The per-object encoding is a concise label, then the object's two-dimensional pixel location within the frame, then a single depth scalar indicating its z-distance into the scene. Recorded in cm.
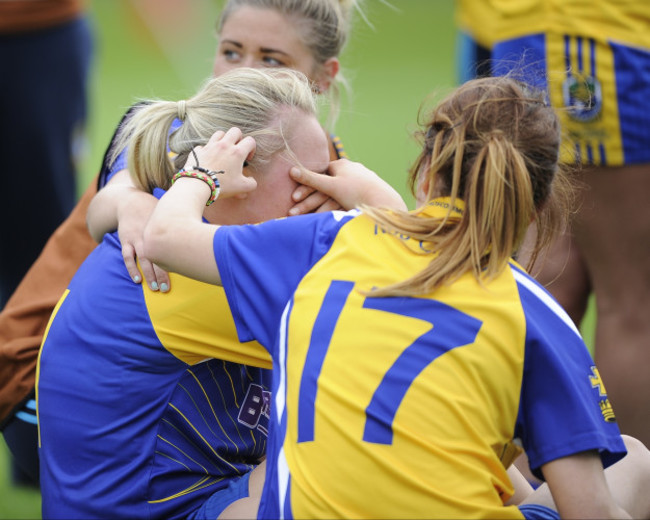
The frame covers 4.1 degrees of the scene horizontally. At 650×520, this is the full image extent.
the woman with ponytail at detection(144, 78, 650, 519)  1274
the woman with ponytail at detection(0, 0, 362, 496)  1321
